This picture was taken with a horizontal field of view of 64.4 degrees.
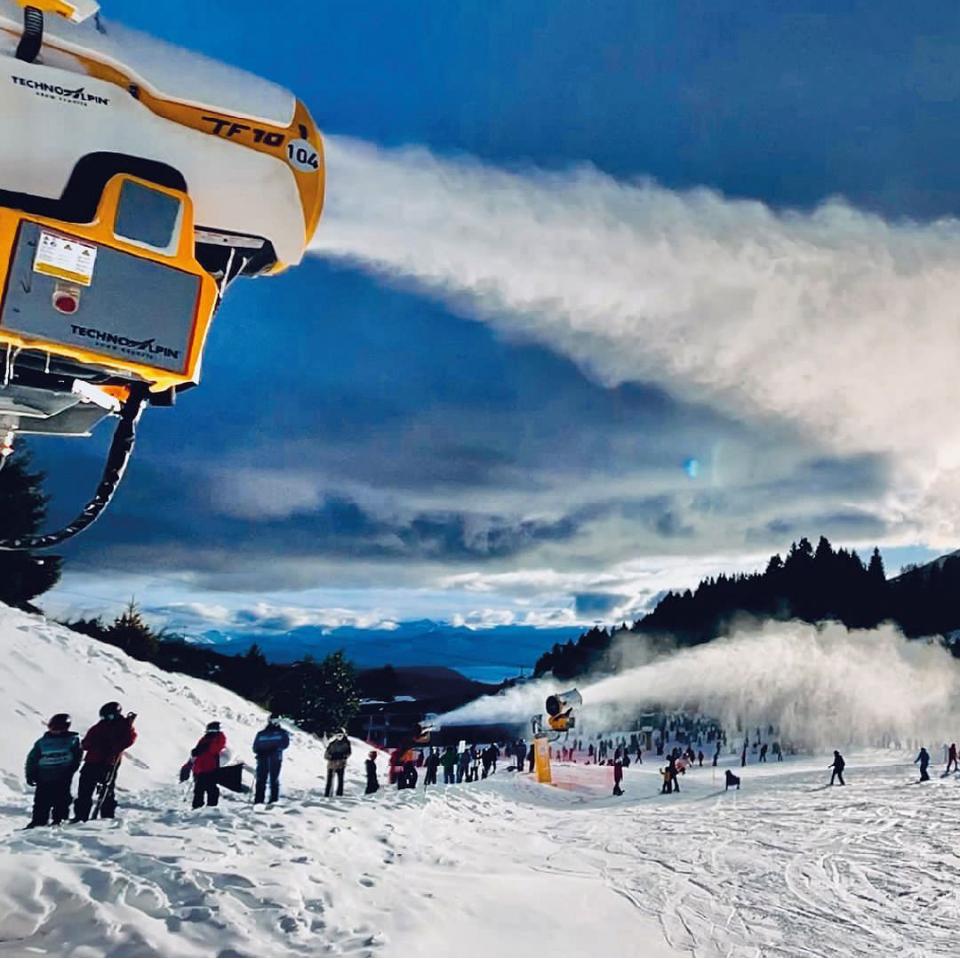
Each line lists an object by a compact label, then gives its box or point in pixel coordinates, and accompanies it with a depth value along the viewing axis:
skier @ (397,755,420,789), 14.74
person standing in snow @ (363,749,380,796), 13.38
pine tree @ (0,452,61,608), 19.58
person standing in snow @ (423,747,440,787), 15.32
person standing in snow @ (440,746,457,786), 16.79
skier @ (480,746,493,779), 21.14
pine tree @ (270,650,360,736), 23.30
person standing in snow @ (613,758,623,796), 17.92
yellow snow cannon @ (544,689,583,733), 17.38
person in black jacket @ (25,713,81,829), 7.55
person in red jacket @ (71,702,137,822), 8.12
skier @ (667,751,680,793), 18.36
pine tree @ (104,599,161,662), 23.00
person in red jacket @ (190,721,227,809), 9.56
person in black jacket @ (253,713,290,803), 10.39
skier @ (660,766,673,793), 18.24
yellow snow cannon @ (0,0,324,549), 2.85
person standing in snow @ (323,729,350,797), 12.48
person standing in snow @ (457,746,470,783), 18.40
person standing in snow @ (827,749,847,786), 18.92
